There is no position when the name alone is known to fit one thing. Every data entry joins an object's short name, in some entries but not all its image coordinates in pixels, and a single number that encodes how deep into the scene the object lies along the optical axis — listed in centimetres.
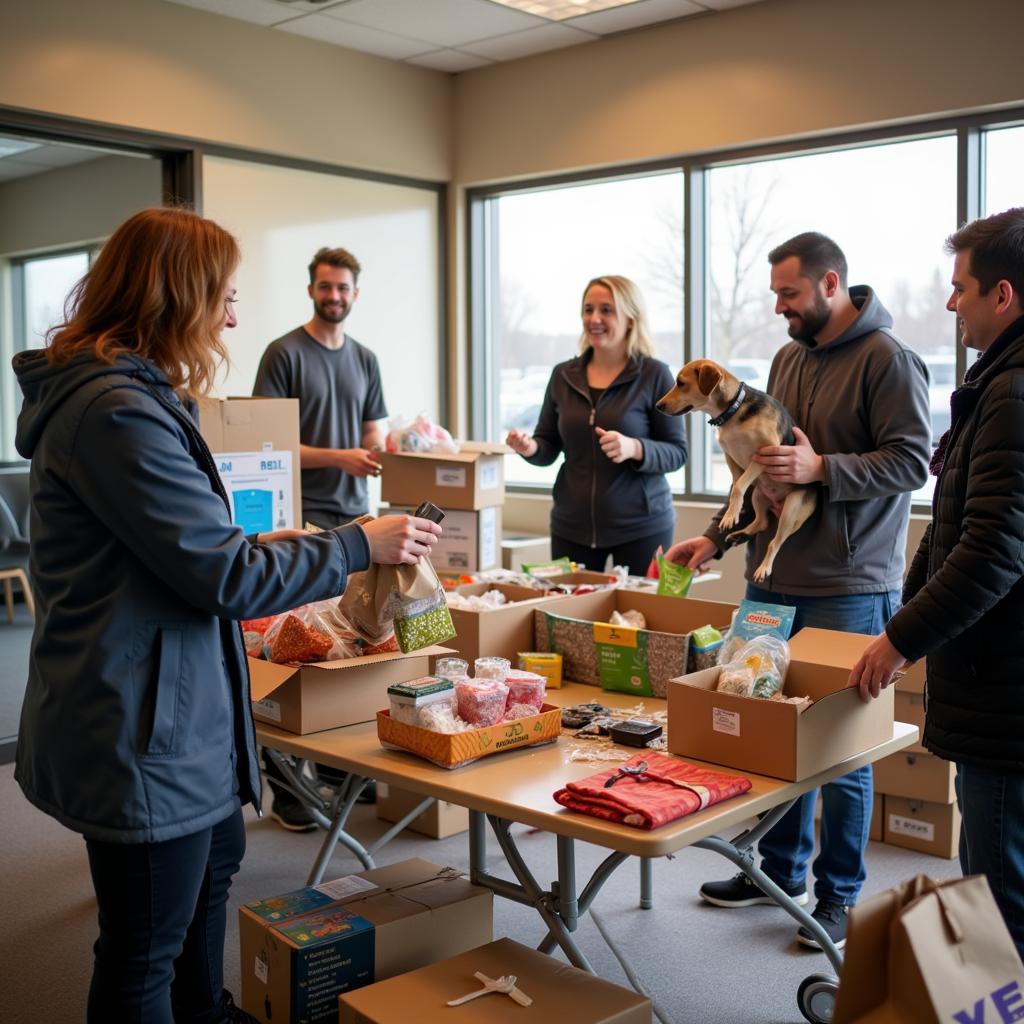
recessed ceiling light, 483
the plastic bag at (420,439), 398
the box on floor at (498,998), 182
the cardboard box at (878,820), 355
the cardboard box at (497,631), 262
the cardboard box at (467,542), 392
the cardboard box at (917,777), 340
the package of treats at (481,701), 207
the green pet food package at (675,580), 284
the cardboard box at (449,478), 388
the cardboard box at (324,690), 221
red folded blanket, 175
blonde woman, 380
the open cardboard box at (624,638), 249
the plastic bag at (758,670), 207
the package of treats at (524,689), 217
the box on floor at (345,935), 204
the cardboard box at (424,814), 357
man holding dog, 267
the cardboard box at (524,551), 518
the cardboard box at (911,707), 352
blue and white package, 222
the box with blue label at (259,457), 346
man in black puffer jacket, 185
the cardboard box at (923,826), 342
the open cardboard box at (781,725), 192
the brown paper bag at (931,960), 137
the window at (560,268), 545
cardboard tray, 199
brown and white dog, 261
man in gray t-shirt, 416
